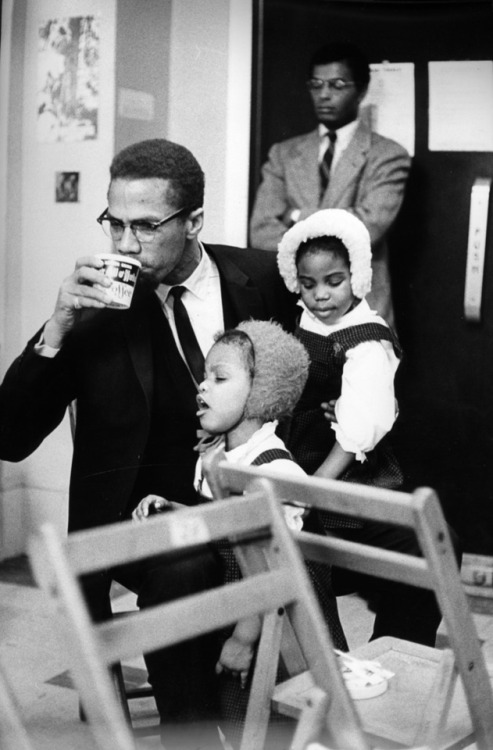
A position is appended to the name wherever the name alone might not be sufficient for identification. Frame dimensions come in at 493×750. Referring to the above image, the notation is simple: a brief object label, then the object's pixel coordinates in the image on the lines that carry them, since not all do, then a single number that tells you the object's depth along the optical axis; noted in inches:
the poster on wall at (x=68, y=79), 144.8
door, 144.2
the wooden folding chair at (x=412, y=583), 59.0
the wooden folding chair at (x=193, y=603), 47.5
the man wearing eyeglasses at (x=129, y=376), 94.4
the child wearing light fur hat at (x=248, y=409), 88.5
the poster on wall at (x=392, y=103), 145.5
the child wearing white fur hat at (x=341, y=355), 98.5
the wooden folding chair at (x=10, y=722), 55.4
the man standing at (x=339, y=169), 146.6
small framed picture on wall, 147.6
